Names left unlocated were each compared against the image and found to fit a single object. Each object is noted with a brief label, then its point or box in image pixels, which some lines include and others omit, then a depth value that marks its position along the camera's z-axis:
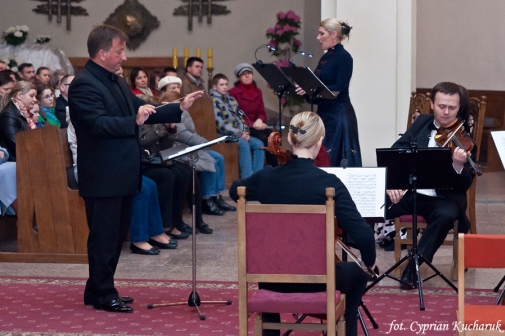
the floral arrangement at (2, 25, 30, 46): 19.02
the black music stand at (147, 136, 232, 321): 7.52
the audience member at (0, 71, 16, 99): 12.12
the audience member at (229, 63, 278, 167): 15.78
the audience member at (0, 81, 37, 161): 10.68
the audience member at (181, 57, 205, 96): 15.20
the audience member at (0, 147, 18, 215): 10.23
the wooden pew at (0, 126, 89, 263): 10.03
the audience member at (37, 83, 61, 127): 12.41
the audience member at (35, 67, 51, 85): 15.99
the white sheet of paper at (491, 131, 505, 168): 7.92
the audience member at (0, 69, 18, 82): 12.64
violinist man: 8.62
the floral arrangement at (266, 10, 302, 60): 19.24
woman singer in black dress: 12.15
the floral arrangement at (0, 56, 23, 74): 17.53
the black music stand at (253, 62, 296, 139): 12.46
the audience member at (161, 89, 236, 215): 12.07
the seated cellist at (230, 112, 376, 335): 5.89
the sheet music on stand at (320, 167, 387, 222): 7.19
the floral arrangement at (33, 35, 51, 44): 19.66
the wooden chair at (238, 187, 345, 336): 5.52
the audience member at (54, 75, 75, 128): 12.91
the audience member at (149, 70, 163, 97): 15.77
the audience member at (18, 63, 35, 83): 15.65
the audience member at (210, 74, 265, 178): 14.38
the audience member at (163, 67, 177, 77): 15.95
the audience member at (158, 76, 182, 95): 12.95
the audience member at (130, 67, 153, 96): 14.75
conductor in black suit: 7.73
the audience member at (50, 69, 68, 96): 15.85
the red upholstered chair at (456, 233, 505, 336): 5.00
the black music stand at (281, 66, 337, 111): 11.39
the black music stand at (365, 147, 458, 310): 7.85
